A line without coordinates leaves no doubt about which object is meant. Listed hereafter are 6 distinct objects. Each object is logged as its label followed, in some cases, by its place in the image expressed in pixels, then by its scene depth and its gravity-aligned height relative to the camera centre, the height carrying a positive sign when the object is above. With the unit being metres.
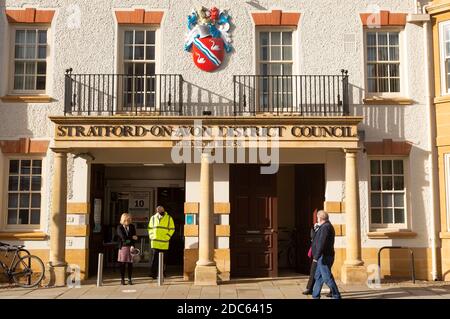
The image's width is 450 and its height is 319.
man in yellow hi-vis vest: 12.95 -0.36
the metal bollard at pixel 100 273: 11.86 -1.27
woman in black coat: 12.34 -0.61
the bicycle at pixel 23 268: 12.26 -1.20
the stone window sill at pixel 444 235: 12.92 -0.48
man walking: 9.93 -0.72
